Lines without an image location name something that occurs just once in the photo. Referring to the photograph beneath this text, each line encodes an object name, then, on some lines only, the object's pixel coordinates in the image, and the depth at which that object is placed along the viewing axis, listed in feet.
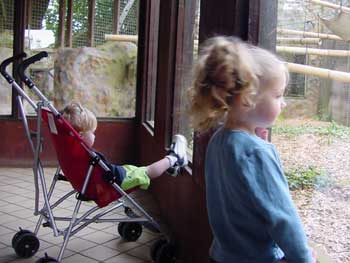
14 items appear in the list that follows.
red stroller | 7.93
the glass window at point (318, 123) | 4.18
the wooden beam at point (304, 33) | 4.29
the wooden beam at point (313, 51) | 4.17
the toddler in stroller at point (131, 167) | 8.06
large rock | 17.12
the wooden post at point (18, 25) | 16.55
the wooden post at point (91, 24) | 16.79
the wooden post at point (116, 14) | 16.79
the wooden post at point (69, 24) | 16.78
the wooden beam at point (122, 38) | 17.07
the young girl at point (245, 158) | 3.45
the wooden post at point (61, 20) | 16.74
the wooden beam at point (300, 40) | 4.53
